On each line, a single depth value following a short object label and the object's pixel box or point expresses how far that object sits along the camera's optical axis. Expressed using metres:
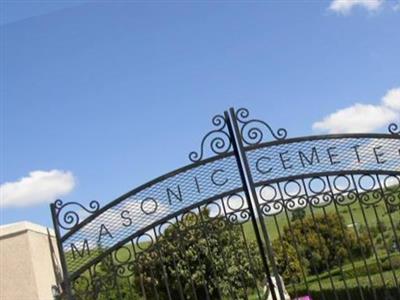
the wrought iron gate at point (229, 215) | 4.98
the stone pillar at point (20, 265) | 4.94
